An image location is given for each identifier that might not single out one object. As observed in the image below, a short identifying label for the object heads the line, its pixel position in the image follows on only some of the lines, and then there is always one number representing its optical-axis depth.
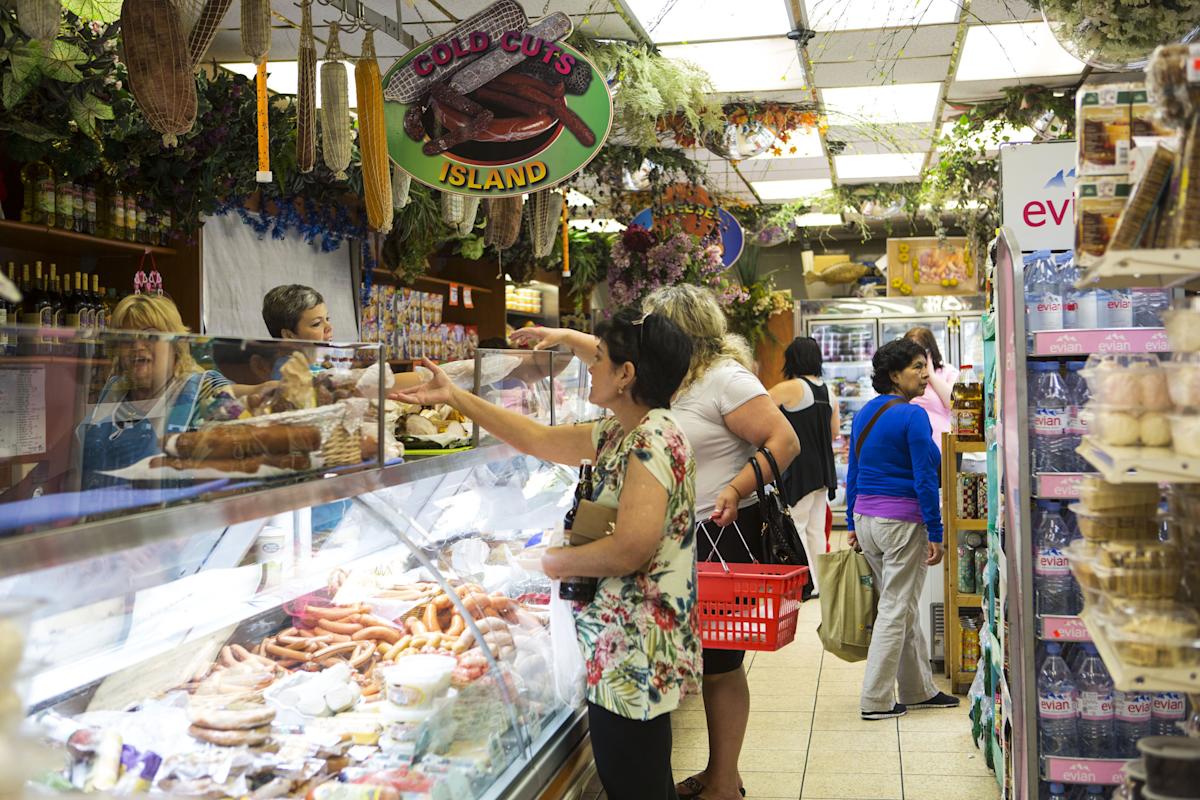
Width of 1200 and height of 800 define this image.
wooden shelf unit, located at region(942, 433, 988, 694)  5.62
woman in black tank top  7.28
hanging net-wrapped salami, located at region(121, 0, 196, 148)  3.18
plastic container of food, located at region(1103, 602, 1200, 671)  1.67
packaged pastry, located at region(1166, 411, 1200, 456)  1.62
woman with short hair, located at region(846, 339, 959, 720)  5.32
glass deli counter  1.96
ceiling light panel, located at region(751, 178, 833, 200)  10.71
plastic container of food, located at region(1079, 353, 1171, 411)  1.77
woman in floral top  2.87
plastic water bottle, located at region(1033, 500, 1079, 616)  3.32
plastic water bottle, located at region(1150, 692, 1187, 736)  3.19
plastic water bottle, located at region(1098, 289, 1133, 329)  3.34
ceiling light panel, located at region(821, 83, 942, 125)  7.30
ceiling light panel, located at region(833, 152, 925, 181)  9.56
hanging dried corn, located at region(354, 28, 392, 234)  3.65
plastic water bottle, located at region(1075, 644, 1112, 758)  3.24
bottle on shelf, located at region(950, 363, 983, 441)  5.57
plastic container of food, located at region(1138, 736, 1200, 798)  1.61
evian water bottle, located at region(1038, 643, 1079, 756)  3.27
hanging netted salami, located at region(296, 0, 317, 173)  3.66
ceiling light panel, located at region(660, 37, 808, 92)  6.25
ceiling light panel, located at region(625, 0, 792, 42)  5.51
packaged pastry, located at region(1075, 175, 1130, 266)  1.81
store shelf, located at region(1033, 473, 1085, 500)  3.22
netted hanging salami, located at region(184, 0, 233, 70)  3.30
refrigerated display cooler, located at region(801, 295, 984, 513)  12.19
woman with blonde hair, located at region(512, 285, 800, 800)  3.98
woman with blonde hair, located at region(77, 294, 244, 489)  2.02
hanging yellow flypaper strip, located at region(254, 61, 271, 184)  3.57
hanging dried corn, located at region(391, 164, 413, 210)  4.58
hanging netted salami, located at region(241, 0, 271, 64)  3.51
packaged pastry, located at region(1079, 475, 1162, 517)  1.98
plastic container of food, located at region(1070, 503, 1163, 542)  1.97
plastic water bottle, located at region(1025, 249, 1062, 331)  3.35
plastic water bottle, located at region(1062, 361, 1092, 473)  3.31
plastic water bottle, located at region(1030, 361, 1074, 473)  3.30
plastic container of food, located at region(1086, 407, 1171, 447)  1.74
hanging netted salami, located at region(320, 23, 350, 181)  3.74
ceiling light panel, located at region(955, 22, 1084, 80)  6.05
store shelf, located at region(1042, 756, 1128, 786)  3.21
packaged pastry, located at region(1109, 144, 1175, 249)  1.68
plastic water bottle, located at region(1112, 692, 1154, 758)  3.21
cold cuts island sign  3.85
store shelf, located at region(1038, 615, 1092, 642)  3.26
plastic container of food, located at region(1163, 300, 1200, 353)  1.68
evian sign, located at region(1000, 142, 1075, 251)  3.58
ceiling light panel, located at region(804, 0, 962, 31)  5.41
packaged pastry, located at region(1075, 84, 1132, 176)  1.83
